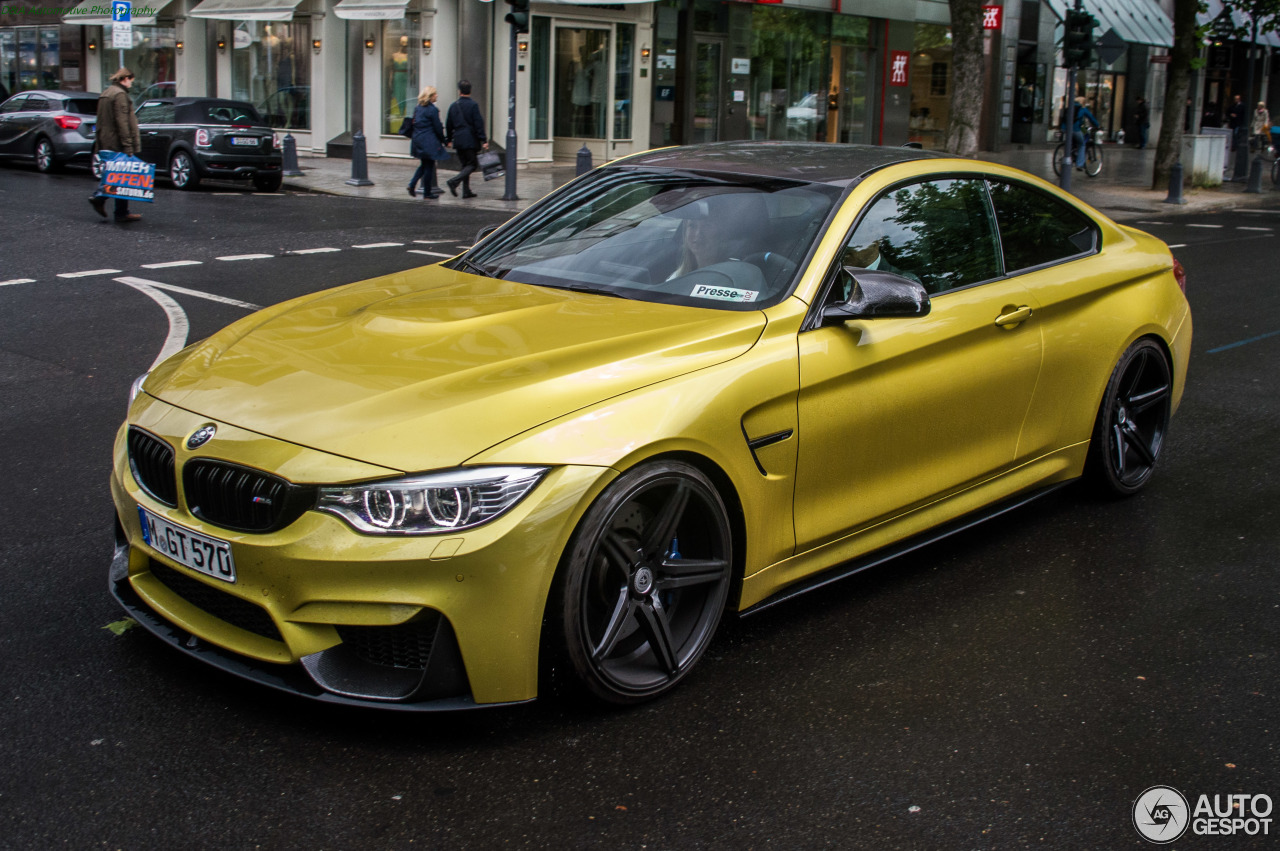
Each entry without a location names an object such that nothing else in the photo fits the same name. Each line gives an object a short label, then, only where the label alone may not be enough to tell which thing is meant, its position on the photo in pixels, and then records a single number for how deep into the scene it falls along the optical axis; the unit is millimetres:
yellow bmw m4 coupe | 3178
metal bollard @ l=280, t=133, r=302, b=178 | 23562
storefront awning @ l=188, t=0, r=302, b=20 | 29281
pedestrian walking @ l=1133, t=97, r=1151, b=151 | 43406
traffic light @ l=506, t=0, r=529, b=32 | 18645
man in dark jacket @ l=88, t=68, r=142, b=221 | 16078
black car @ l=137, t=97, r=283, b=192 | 20266
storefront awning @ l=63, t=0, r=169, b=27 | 35281
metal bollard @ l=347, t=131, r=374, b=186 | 21844
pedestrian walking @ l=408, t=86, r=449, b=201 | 20328
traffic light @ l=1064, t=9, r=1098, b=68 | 20812
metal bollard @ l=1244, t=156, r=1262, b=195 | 26453
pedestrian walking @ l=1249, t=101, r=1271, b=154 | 37469
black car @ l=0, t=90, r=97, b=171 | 22734
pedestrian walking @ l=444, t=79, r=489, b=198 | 20672
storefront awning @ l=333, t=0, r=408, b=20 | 27172
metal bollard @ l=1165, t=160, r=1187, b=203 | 23594
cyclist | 28855
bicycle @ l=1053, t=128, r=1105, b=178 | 29016
